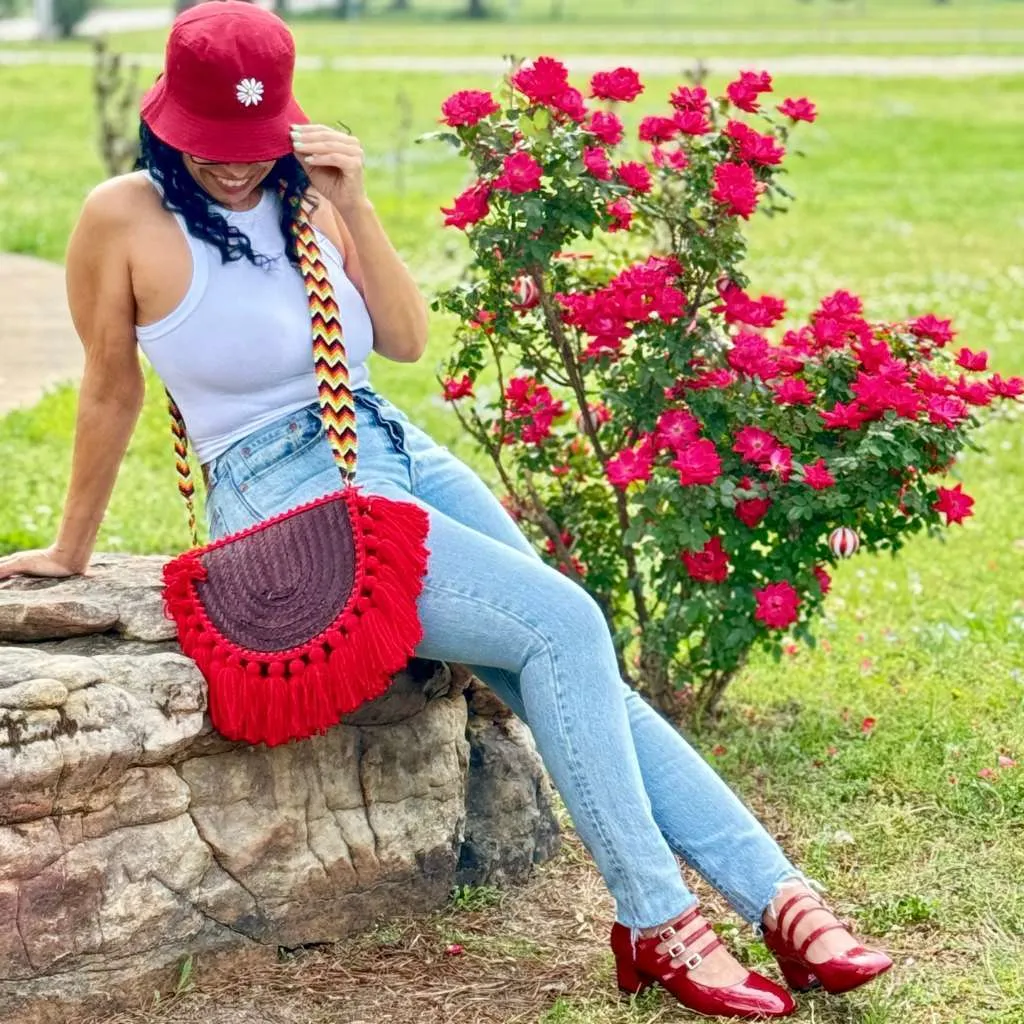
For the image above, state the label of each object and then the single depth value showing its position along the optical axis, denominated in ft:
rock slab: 10.34
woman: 10.77
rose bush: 13.74
